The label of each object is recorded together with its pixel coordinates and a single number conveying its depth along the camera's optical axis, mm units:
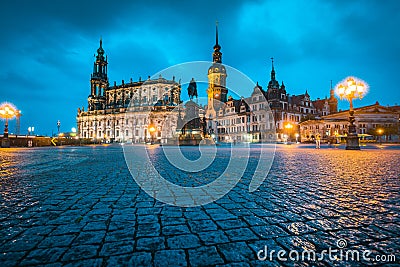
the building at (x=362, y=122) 50969
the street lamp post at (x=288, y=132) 56031
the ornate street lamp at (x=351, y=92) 17172
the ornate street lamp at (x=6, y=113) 24203
